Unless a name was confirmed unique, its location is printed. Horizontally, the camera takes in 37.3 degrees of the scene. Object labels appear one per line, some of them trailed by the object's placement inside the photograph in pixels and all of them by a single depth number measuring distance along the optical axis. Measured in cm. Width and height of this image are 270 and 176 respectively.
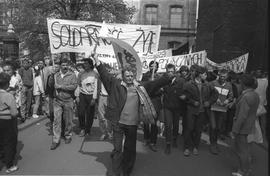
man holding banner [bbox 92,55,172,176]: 614
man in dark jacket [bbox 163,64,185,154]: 812
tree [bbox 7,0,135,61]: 2417
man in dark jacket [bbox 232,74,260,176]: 643
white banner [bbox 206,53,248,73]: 1448
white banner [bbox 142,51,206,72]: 1433
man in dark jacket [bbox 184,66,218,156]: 801
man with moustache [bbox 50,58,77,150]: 820
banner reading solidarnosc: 922
